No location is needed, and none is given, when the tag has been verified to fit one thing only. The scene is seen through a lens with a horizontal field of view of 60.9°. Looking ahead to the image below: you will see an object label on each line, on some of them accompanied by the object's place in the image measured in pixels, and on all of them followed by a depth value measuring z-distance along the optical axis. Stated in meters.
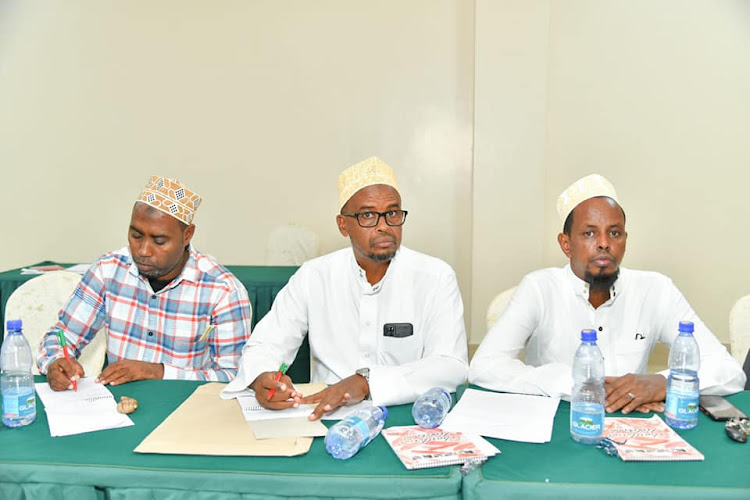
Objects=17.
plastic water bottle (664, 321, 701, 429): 1.74
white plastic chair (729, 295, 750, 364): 2.76
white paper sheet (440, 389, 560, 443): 1.72
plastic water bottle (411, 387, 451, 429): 1.79
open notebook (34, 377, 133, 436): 1.78
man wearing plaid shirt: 2.47
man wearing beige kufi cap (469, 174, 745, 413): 2.34
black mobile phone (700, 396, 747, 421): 1.80
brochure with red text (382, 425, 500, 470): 1.55
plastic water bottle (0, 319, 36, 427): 1.78
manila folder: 1.62
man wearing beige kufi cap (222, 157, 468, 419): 2.38
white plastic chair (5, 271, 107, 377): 2.94
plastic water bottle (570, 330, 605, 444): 1.65
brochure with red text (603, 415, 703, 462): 1.57
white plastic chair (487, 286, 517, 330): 2.86
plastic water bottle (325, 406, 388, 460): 1.59
